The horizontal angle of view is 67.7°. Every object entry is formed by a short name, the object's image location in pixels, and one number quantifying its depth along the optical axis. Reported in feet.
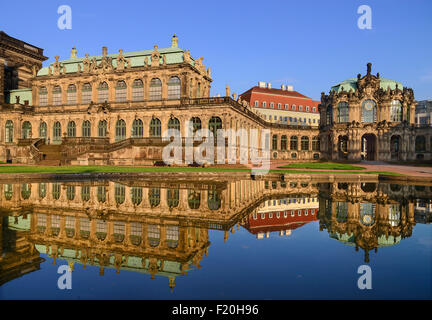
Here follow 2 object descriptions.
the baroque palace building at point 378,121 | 224.94
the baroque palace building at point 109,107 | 155.74
